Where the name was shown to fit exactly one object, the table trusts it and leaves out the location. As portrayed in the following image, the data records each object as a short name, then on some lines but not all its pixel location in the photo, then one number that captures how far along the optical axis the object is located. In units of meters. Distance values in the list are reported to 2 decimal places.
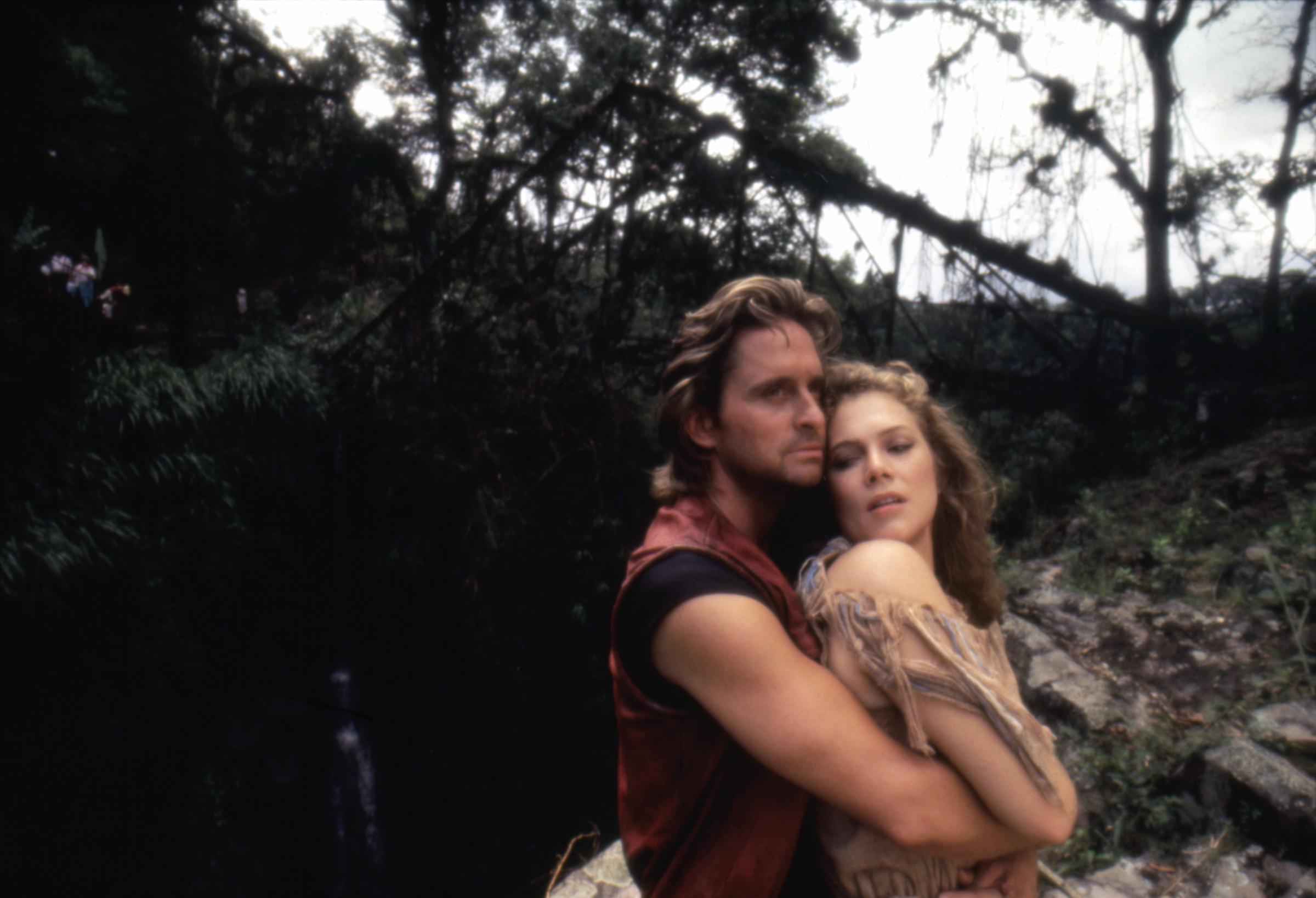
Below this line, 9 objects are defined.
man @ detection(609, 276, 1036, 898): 1.18
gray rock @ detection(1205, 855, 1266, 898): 2.53
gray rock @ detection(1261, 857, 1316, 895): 2.43
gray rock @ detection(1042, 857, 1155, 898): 2.69
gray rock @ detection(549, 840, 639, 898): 3.00
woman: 1.23
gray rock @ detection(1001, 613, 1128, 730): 3.54
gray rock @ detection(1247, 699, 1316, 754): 3.06
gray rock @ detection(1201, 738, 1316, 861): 2.59
